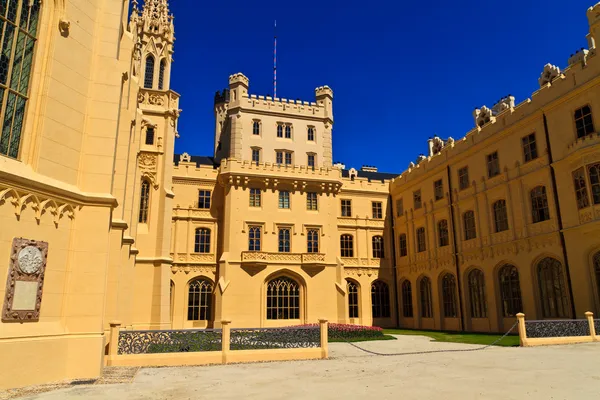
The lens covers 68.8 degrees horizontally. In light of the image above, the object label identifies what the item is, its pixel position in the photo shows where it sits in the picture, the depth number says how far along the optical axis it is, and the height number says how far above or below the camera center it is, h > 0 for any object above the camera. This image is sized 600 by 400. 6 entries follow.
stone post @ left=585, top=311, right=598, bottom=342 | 18.05 -0.93
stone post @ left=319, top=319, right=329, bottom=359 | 15.46 -1.19
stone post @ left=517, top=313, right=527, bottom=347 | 17.42 -1.09
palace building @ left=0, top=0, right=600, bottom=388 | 11.12 +4.69
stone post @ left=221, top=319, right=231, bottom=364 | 14.43 -1.11
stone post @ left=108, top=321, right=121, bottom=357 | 13.55 -1.10
